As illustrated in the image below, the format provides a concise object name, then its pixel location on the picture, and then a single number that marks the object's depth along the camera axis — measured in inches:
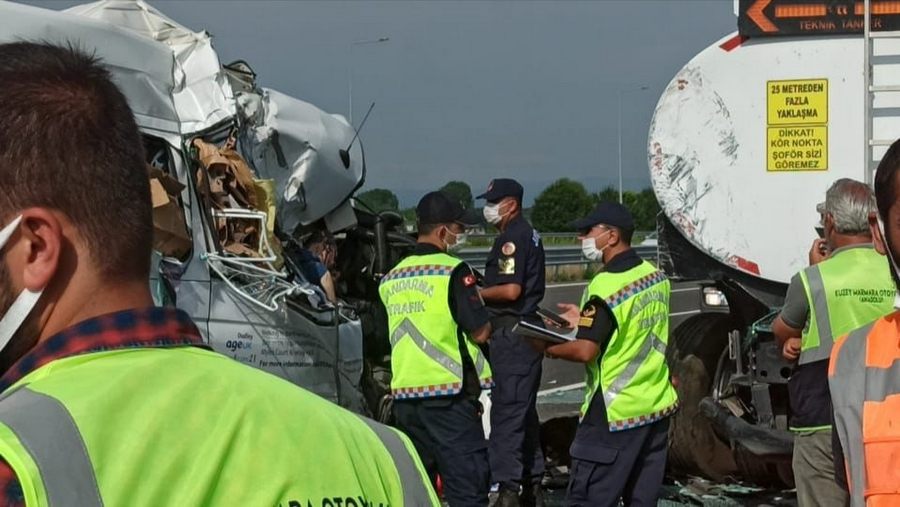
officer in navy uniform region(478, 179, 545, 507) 299.7
